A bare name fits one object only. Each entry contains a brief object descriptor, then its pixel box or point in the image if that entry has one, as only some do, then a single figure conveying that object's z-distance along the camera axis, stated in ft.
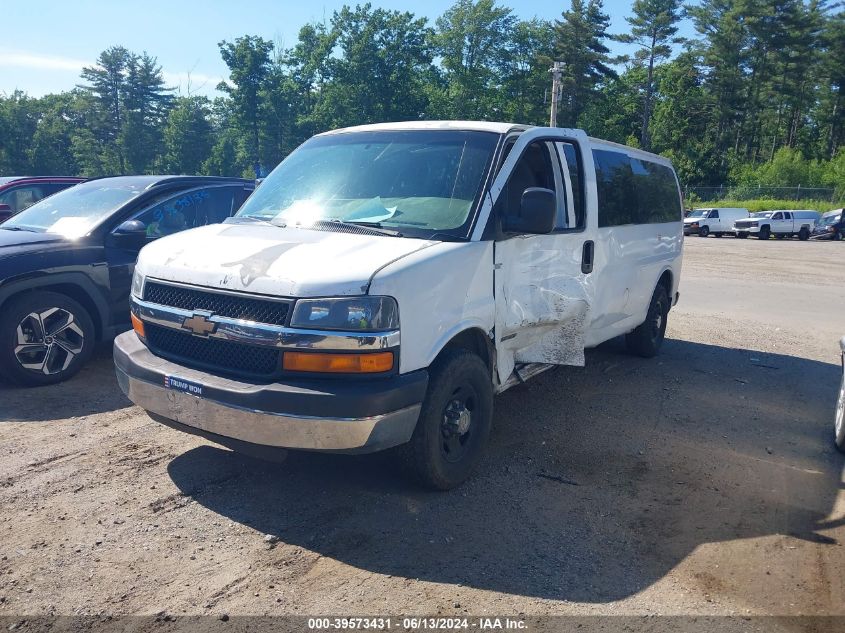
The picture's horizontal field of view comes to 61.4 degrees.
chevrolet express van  11.73
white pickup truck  130.11
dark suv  19.52
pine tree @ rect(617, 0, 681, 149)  217.15
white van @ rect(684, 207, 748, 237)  136.15
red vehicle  31.68
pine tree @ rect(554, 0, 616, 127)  209.67
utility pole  89.97
